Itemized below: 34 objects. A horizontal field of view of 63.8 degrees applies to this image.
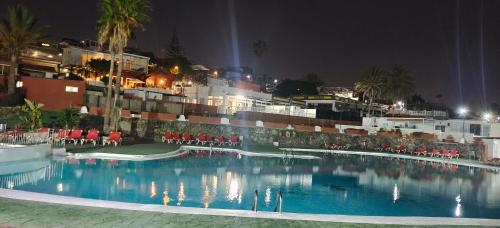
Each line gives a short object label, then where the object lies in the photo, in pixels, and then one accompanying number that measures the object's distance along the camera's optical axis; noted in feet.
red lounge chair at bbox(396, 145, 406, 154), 140.05
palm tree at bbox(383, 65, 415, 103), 252.42
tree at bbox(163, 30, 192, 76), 233.55
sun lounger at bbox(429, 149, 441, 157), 130.52
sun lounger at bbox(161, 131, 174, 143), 109.29
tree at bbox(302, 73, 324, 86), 424.87
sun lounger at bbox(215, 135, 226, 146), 114.21
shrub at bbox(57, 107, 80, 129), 89.45
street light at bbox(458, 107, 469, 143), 160.45
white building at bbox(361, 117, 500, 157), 149.89
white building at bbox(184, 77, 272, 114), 168.01
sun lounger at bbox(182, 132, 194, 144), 110.42
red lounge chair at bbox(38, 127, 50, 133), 69.89
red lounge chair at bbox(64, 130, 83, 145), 83.97
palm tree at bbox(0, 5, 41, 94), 118.11
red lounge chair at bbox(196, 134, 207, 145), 111.45
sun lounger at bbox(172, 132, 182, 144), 109.60
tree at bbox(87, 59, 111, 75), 164.76
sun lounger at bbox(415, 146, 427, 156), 134.92
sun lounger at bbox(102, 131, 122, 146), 88.32
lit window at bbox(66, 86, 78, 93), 118.42
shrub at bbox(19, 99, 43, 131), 73.72
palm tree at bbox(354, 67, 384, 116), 235.81
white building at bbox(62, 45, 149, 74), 180.55
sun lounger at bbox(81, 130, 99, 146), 85.56
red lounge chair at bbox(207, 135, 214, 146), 112.88
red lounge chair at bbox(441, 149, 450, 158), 126.86
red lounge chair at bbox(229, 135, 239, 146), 116.37
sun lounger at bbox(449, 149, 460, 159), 126.31
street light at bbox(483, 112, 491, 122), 173.94
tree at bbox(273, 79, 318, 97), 339.36
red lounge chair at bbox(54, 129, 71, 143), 81.08
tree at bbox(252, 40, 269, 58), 357.20
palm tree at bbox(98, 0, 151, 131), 94.17
